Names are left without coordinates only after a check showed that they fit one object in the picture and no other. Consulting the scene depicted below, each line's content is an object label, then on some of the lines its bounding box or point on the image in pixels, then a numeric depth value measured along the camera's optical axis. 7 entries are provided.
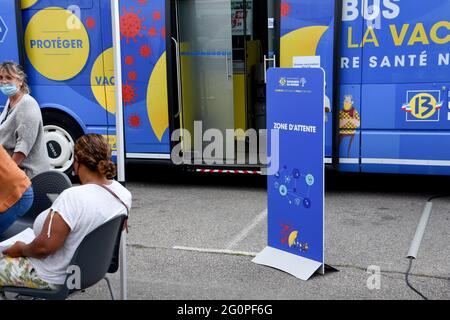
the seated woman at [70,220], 2.95
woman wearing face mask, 4.29
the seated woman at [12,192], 3.28
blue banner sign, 4.21
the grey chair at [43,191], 3.90
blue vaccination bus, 6.24
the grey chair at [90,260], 2.99
